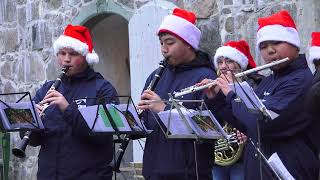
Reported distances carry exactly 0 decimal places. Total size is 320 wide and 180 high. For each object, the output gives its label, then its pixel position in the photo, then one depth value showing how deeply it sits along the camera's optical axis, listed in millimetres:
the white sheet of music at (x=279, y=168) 7477
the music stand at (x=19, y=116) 9625
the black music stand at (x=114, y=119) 9031
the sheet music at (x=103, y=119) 9055
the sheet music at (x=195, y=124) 8344
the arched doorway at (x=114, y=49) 18672
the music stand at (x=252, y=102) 7782
